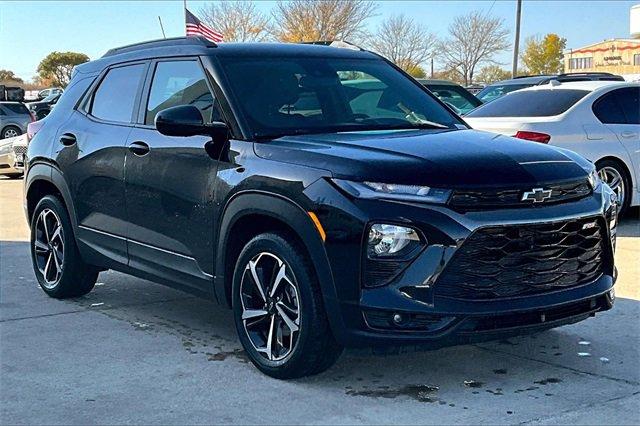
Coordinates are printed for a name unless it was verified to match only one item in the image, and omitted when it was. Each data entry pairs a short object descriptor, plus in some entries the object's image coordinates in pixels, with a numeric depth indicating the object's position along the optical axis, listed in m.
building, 67.38
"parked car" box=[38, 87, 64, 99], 49.88
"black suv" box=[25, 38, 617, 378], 4.18
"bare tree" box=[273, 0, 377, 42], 49.62
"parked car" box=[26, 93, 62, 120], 28.20
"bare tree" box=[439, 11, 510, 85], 66.88
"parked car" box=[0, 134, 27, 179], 16.86
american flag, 18.34
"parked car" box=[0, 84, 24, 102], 32.48
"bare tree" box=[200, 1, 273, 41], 48.88
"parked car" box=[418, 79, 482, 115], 15.33
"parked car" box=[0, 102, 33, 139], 24.72
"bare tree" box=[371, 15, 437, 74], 62.22
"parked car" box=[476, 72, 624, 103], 14.33
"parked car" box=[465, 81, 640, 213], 9.41
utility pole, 40.16
